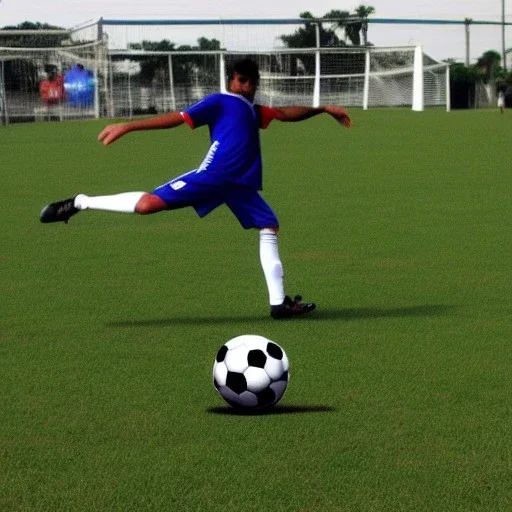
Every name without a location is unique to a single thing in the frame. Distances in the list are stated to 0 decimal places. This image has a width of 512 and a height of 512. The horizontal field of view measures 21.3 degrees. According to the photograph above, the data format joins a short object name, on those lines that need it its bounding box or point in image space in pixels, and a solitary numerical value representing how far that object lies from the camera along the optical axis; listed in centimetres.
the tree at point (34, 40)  5062
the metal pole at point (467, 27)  6222
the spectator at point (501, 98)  5204
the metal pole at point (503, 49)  6771
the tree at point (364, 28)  5353
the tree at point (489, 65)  7081
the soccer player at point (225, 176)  986
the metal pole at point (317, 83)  4966
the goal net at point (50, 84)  4731
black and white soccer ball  703
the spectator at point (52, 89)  4725
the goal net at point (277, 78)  4866
